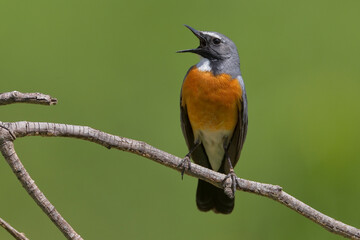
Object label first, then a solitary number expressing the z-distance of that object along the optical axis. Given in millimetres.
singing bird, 4899
